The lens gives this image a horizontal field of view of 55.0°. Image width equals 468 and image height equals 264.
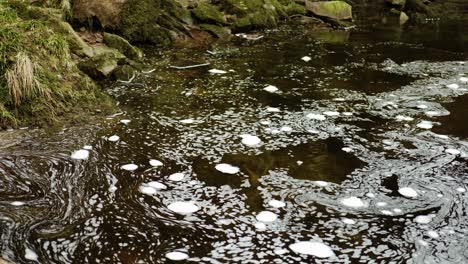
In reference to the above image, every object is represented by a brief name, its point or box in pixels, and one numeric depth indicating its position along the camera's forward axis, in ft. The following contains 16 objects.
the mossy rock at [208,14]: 37.14
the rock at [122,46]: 28.66
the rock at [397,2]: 58.08
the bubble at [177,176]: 14.25
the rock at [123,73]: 24.57
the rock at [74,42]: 24.75
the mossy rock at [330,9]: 47.47
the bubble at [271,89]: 23.65
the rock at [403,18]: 51.66
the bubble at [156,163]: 15.12
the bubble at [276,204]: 12.97
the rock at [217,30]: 36.63
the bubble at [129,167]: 14.80
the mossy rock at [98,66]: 23.61
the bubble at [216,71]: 26.91
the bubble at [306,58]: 30.59
